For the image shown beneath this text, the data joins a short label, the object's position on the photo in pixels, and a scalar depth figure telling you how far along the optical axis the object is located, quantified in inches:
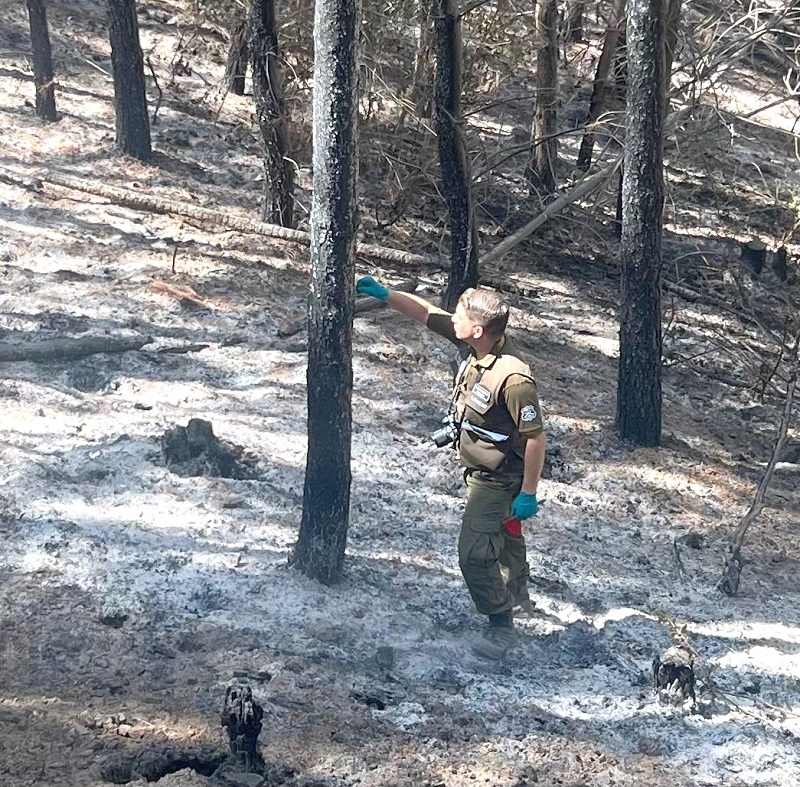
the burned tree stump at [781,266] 598.0
